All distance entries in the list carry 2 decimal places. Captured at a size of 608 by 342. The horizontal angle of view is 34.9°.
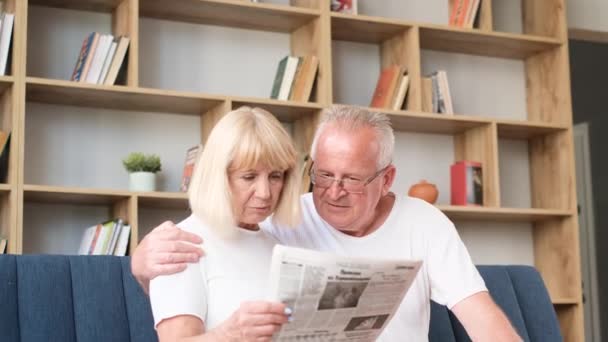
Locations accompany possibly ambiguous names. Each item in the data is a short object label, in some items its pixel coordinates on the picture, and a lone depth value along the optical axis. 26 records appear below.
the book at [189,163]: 3.76
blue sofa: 1.96
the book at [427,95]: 4.20
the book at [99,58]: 3.59
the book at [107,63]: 3.59
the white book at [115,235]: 3.54
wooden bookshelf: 3.49
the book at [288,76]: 3.95
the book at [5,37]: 3.44
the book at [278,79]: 3.97
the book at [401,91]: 4.14
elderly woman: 1.65
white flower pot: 3.65
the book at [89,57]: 3.58
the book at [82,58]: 3.60
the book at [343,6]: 4.09
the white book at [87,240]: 3.58
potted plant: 3.65
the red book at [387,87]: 4.13
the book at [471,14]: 4.33
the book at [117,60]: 3.59
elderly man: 2.06
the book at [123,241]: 3.54
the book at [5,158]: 3.43
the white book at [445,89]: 4.25
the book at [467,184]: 4.27
